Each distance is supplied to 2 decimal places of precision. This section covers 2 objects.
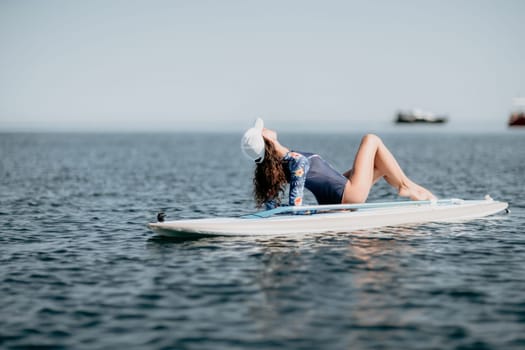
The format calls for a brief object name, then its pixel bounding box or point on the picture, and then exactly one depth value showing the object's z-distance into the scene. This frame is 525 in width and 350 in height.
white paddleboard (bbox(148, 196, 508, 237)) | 12.60
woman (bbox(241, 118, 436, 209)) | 11.87
